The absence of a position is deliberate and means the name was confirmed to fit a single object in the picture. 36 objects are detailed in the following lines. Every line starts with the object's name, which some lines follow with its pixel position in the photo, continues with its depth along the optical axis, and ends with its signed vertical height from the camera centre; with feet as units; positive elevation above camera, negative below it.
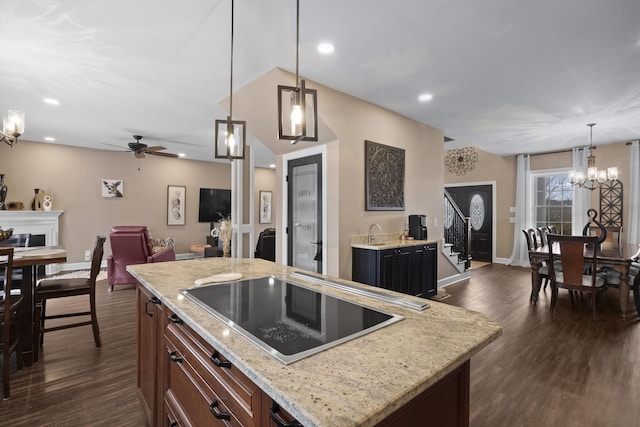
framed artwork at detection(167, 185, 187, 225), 25.77 +0.62
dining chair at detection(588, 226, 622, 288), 12.83 -1.54
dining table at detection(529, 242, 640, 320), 11.92 -1.83
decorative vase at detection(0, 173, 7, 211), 18.78 +1.02
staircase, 20.08 -1.21
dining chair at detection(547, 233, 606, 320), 12.08 -2.06
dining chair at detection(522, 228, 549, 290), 14.34 -2.65
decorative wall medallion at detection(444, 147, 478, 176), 27.37 +4.83
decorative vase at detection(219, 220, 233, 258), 16.47 -1.24
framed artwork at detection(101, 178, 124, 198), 22.81 +1.73
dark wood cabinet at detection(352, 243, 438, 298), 12.32 -2.33
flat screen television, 27.58 +0.62
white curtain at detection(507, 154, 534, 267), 24.17 +0.49
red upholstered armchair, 15.78 -2.11
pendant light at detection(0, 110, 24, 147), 8.57 +2.36
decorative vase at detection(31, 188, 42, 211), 20.22 +0.52
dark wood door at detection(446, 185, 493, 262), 26.40 -0.17
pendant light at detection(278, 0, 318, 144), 5.18 +1.70
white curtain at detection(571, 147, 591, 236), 21.54 +1.10
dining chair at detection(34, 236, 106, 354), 9.10 -2.41
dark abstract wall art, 13.57 +1.65
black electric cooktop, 3.20 -1.33
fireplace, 18.90 -0.88
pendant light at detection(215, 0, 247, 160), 6.99 +1.63
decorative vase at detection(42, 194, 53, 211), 20.39 +0.47
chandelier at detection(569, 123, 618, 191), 17.03 +2.32
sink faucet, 13.56 -0.68
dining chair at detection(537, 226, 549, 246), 16.69 -1.17
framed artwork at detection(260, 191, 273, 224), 31.40 +0.52
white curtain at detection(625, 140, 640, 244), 19.66 +1.15
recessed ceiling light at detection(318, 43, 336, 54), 8.86 +4.77
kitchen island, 2.28 -1.35
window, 22.89 +1.10
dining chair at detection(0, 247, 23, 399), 6.98 -2.57
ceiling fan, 18.78 +3.80
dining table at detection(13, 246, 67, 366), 8.48 -2.44
